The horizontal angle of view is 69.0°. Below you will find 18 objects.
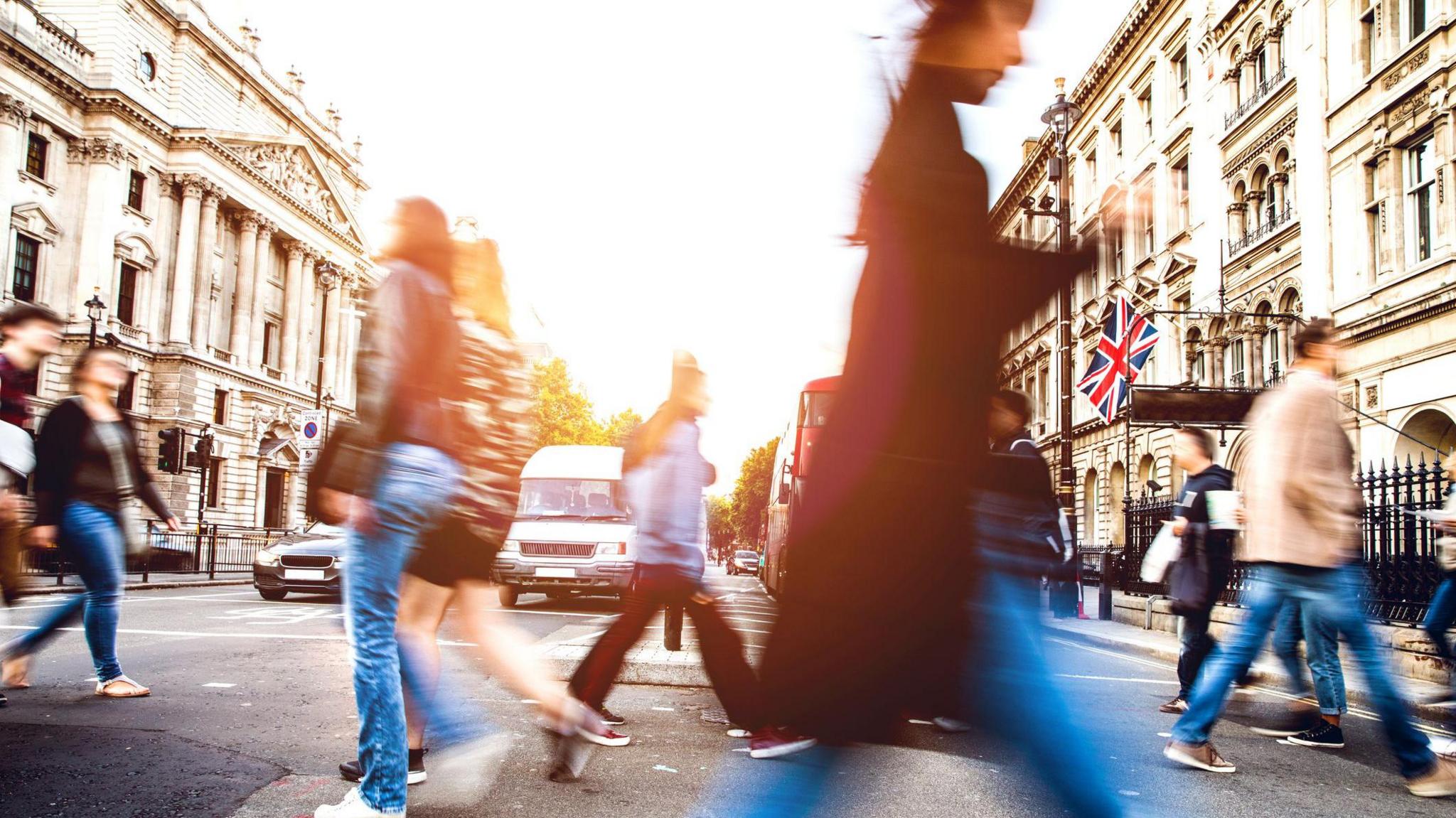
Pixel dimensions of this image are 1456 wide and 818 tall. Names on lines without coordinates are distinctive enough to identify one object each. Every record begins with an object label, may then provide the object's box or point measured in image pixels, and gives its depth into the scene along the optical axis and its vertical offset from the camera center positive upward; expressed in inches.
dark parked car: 632.4 -44.7
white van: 563.2 -18.3
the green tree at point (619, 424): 3870.6 +299.9
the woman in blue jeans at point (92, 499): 217.0 -2.0
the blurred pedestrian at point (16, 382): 221.6 +22.8
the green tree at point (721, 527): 5045.3 -101.5
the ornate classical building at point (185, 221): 1574.8 +479.1
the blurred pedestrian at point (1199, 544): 256.5 -5.5
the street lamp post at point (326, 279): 2436.0 +502.1
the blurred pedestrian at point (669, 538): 178.8 -6.6
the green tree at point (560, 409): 3061.0 +279.0
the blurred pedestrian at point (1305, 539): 178.2 -2.8
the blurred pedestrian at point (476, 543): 141.0 -6.0
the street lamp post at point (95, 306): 1095.0 +191.8
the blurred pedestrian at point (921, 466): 69.2 +3.0
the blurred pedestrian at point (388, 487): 123.0 +1.2
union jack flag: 606.5 +95.3
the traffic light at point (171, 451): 779.4 +29.8
